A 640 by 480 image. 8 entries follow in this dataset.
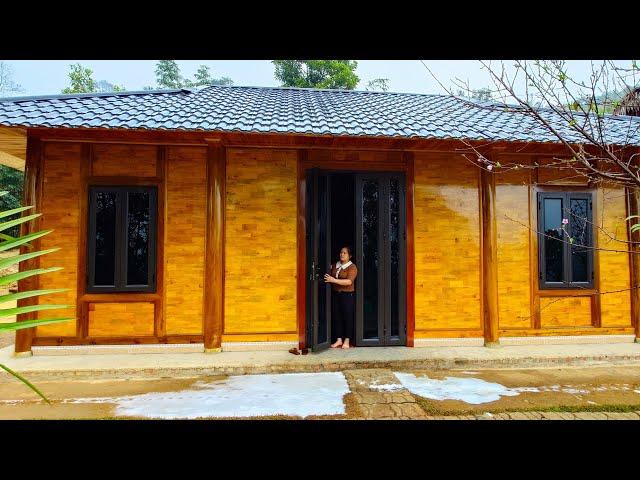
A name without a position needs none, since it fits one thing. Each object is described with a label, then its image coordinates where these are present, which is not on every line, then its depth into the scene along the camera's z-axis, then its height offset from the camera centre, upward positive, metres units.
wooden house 5.21 +0.51
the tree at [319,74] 24.75 +12.57
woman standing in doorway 5.35 -0.45
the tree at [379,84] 31.53 +15.00
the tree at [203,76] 40.81 +20.21
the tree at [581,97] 2.10 +1.10
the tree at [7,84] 28.26 +13.76
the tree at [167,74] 37.84 +18.78
